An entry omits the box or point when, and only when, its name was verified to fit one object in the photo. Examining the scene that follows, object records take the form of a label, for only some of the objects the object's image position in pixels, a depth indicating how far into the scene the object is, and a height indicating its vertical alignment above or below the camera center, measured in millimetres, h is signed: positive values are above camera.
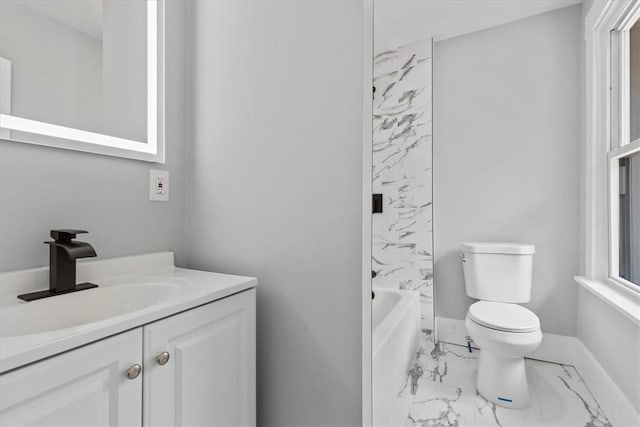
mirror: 811 +441
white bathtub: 1076 -585
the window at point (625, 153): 1145 +248
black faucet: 747 -131
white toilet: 1345 -501
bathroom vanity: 471 -276
